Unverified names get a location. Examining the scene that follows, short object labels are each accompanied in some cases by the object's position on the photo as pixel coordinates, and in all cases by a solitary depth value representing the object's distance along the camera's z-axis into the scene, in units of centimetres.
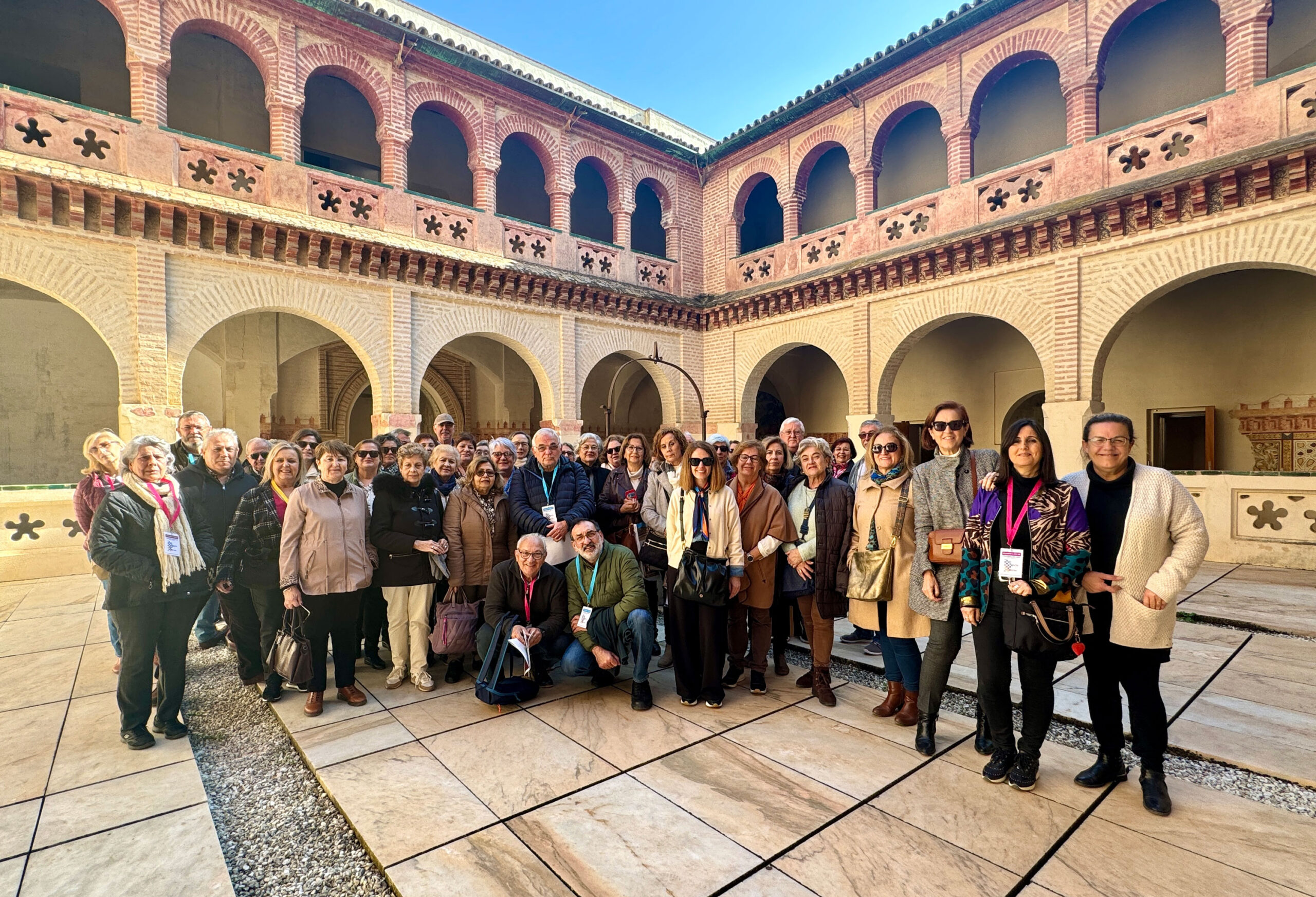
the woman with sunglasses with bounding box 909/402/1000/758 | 333
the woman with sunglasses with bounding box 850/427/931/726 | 365
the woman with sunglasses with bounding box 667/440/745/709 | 415
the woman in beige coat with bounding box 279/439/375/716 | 405
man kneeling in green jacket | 416
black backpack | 407
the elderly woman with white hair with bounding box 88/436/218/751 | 346
